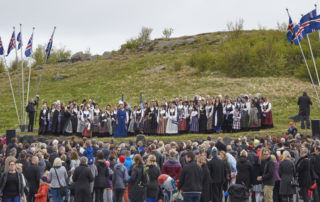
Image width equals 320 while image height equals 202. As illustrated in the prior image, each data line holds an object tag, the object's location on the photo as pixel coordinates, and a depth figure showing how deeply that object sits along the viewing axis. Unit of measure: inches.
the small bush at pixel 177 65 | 2151.3
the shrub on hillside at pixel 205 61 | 2069.4
